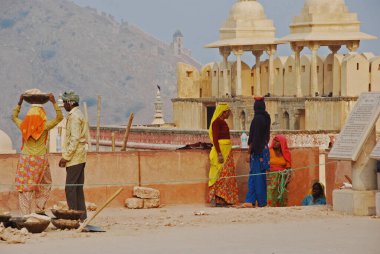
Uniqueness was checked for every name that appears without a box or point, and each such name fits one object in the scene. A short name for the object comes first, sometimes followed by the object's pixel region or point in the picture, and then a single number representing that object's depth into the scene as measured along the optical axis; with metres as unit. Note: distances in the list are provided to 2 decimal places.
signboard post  17.80
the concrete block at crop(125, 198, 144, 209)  20.08
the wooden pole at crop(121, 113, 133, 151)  22.02
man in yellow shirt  17.58
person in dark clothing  19.94
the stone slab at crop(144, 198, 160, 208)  20.17
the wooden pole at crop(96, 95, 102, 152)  25.02
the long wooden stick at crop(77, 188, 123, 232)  16.67
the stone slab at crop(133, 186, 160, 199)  20.20
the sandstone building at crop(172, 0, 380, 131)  48.88
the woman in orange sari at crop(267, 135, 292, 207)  20.41
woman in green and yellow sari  20.25
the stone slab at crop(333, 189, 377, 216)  17.77
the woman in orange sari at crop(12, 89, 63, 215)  17.81
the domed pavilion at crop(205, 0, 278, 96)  55.56
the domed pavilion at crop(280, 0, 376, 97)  49.97
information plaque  17.94
